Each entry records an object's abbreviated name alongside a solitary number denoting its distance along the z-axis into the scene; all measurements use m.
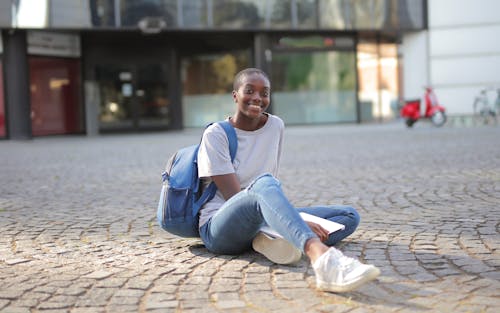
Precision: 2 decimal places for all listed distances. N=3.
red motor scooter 22.34
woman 3.39
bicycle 23.45
